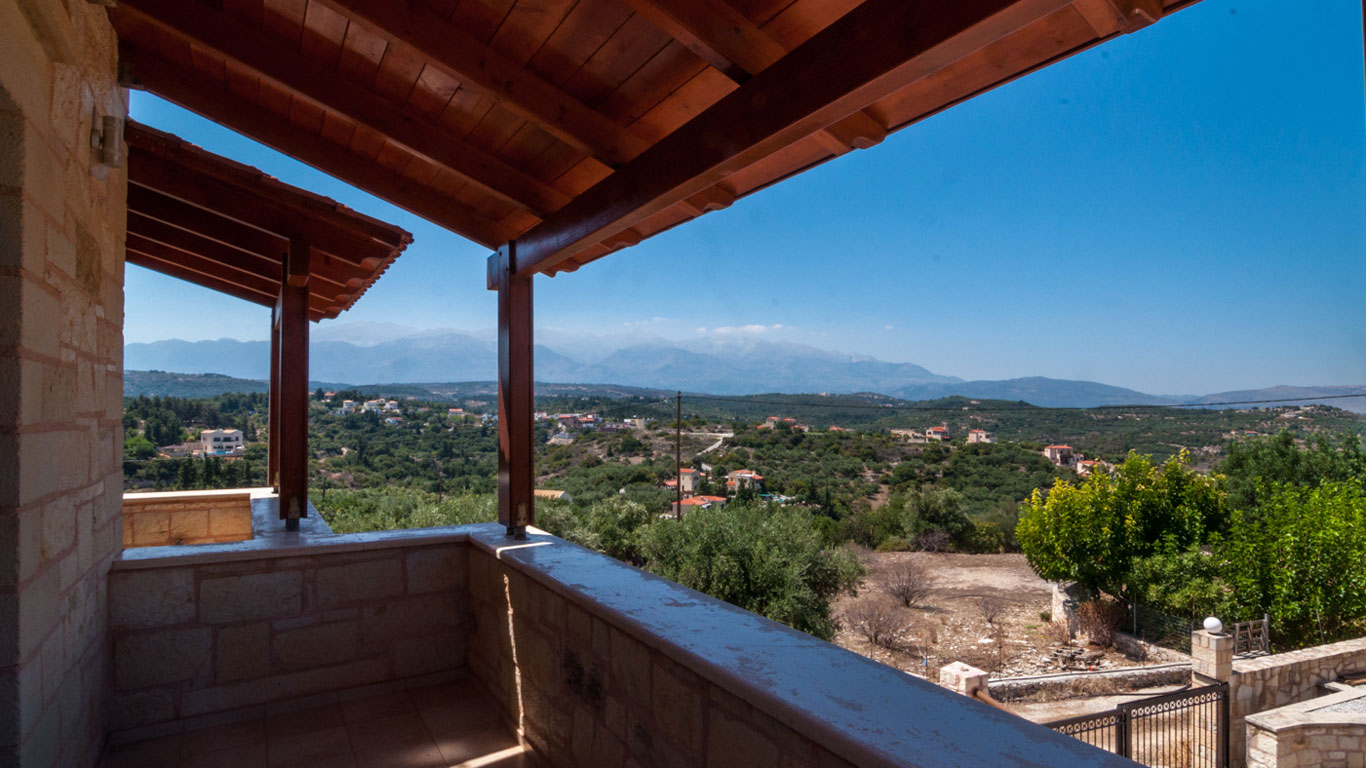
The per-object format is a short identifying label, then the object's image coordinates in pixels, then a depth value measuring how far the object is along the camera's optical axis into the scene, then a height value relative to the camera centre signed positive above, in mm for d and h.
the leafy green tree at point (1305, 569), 11531 -3189
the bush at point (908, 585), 15750 -4681
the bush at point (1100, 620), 13875 -4867
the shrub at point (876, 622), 13367 -4759
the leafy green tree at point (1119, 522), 14555 -2886
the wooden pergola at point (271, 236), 2996 +895
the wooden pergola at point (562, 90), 1372 +875
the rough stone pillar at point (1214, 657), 7922 -3199
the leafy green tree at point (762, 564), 11602 -3141
